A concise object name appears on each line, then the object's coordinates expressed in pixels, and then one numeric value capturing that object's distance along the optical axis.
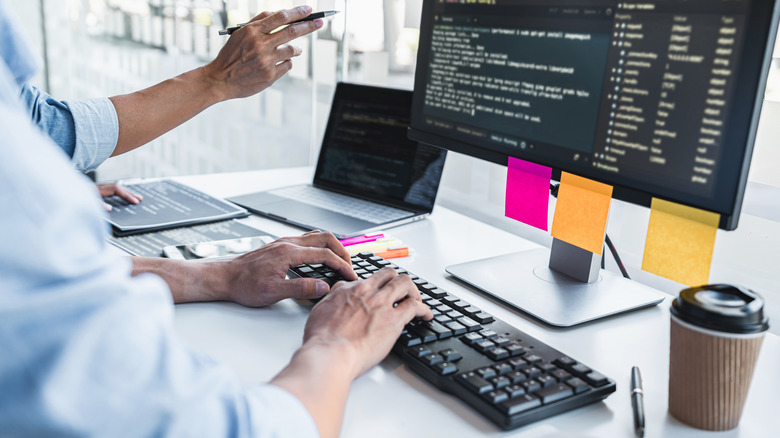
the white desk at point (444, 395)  0.56
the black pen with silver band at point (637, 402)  0.56
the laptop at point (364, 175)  1.21
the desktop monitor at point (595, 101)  0.63
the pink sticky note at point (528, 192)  0.86
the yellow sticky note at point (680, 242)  0.66
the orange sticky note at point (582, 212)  0.77
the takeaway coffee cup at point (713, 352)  0.52
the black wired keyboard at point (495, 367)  0.56
